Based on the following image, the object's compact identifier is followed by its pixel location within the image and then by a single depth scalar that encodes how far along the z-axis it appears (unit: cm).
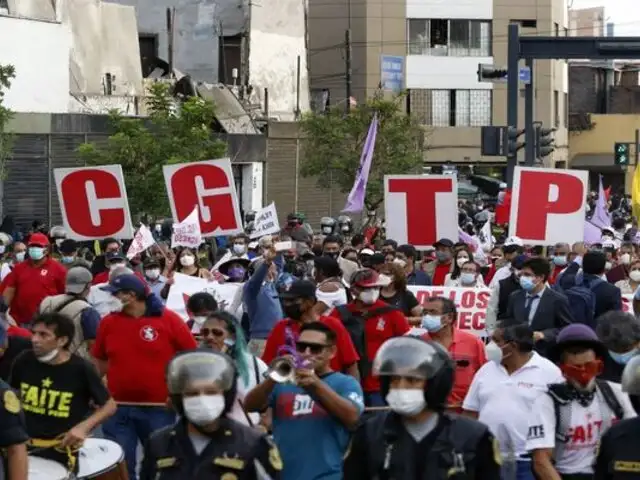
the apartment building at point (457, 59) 6719
